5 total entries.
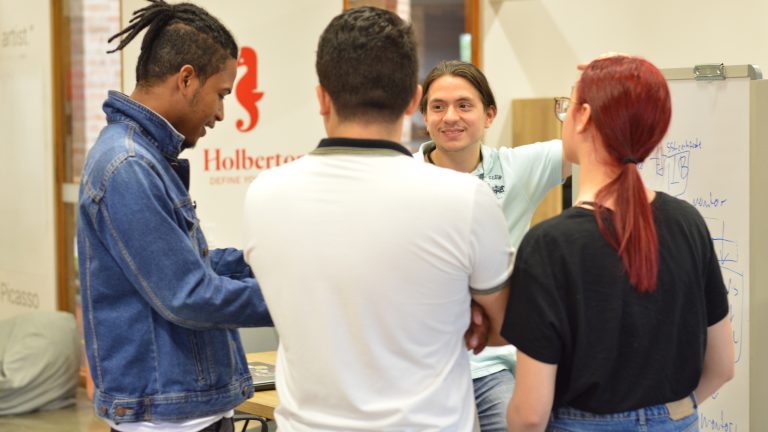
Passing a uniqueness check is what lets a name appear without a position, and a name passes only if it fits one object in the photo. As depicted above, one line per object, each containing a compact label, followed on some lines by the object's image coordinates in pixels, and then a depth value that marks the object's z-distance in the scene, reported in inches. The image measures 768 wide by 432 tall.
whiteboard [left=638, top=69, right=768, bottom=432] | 169.1
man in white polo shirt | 112.3
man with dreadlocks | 124.1
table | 161.6
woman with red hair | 116.0
